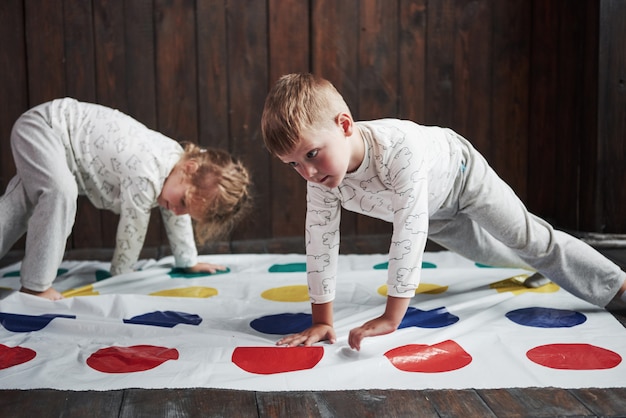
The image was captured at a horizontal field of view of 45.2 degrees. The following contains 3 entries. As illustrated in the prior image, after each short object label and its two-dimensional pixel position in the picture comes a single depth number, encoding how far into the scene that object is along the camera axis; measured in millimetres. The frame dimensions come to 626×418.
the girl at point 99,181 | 1705
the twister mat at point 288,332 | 1188
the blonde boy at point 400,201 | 1254
